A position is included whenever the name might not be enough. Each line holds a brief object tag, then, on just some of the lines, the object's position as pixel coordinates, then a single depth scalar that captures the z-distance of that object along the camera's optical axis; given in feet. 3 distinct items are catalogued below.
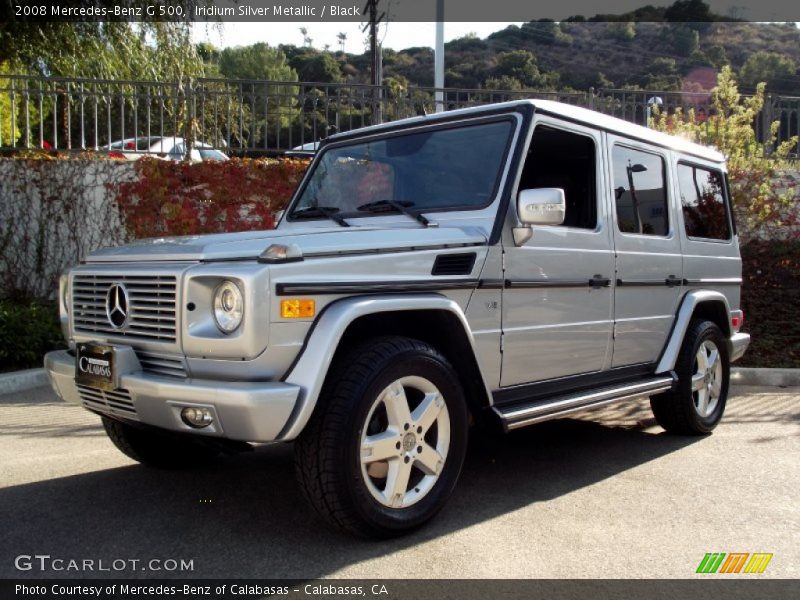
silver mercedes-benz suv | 10.05
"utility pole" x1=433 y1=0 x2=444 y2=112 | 61.71
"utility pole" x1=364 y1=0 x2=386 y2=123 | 71.41
